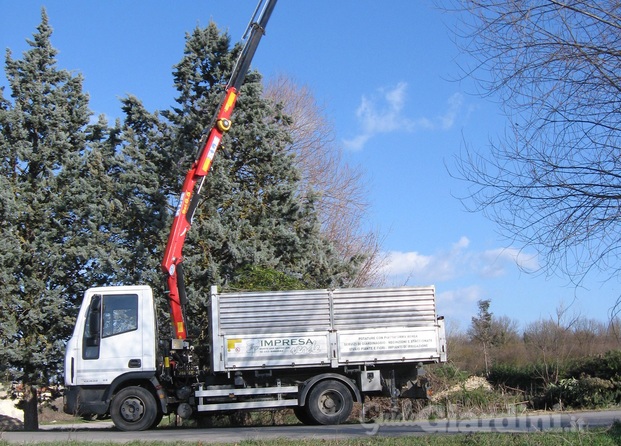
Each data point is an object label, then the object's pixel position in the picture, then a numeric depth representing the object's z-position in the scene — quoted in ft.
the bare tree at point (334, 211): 101.24
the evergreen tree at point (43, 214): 66.23
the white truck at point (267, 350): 45.50
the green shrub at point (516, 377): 70.85
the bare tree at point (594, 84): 23.65
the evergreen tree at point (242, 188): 67.92
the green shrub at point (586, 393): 56.49
